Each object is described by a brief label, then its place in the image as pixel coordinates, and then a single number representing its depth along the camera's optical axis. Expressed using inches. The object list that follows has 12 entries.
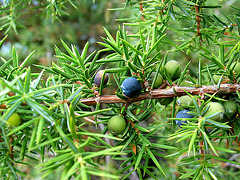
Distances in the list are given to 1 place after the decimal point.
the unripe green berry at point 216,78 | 5.9
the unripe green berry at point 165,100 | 5.8
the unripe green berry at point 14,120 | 4.5
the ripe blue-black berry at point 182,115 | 5.4
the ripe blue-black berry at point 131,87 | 5.1
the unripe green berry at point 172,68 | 5.7
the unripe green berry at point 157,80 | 5.7
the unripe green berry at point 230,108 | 5.4
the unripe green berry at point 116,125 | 5.3
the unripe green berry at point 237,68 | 5.9
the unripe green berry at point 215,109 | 5.1
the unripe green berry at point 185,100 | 5.5
